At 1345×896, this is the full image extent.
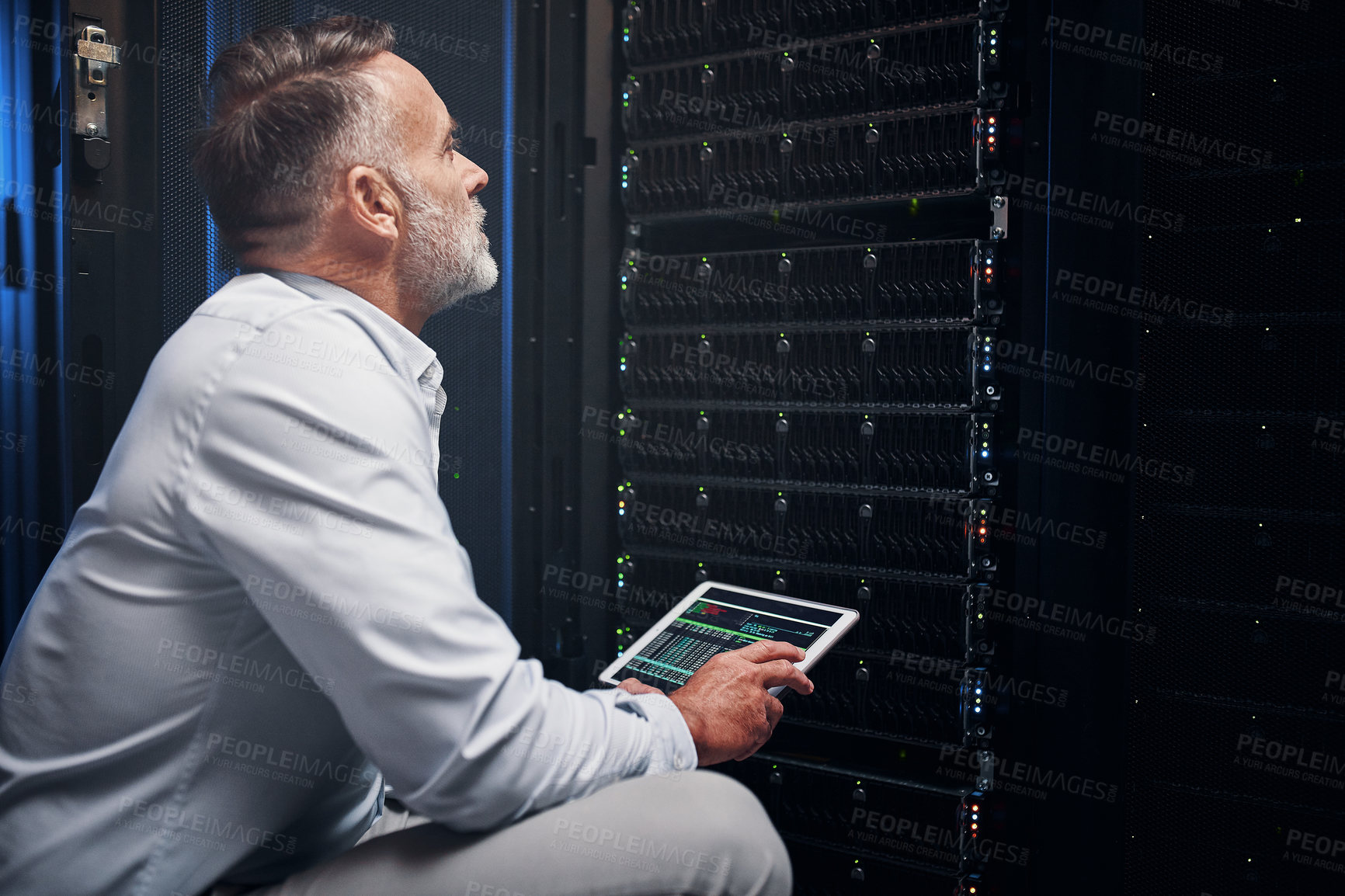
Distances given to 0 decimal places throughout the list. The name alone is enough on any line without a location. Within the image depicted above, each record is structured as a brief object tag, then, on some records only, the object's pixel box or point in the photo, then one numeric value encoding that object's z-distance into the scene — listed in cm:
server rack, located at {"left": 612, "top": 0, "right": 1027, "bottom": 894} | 208
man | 105
